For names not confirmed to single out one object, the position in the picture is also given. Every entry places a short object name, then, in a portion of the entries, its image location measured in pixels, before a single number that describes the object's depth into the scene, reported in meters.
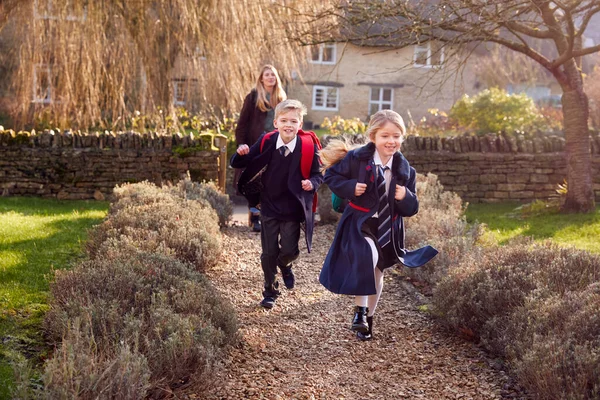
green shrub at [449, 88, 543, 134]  17.53
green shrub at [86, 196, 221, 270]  6.91
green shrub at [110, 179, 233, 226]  8.68
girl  5.07
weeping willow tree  11.15
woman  8.56
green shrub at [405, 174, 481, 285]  6.80
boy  5.84
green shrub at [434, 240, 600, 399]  3.90
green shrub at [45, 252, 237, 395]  4.01
